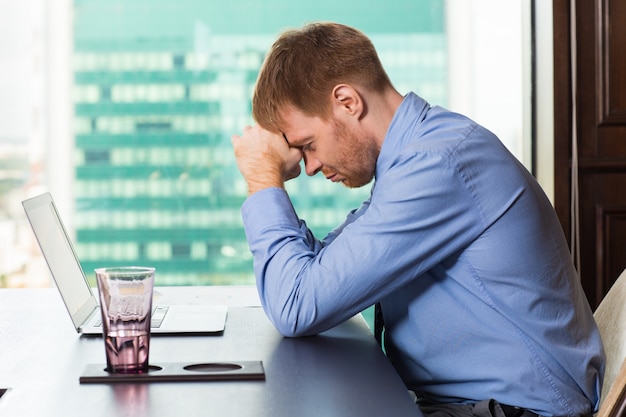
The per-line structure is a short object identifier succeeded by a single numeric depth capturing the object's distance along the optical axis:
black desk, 1.96
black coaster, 2.09
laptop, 2.47
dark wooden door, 3.94
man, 2.32
